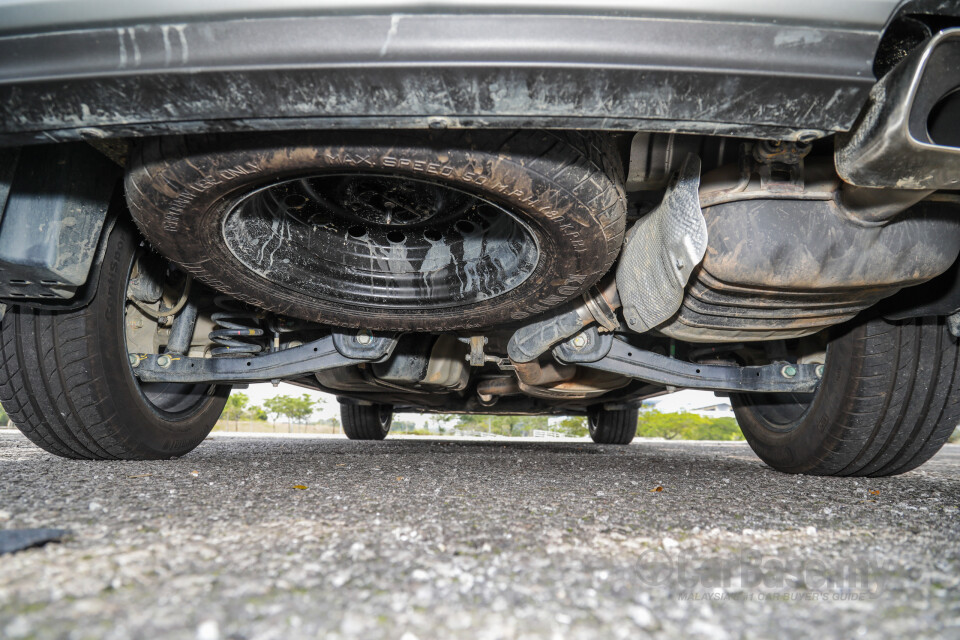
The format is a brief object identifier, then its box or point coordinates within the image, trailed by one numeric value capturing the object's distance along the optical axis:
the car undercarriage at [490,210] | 0.65
